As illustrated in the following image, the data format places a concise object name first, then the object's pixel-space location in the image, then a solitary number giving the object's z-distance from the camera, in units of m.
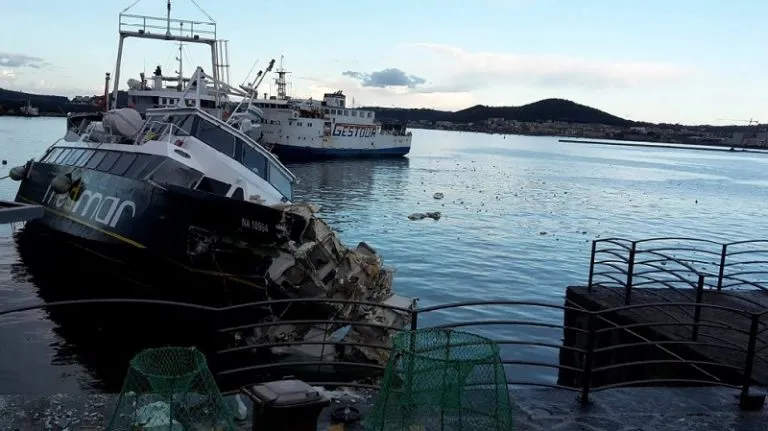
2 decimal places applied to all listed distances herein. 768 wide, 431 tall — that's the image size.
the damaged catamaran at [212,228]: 13.56
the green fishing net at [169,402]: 4.48
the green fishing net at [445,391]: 4.69
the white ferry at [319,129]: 71.12
